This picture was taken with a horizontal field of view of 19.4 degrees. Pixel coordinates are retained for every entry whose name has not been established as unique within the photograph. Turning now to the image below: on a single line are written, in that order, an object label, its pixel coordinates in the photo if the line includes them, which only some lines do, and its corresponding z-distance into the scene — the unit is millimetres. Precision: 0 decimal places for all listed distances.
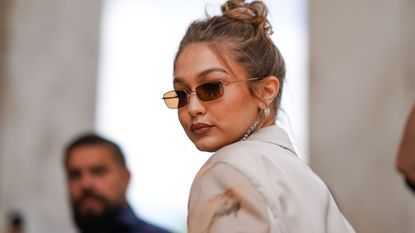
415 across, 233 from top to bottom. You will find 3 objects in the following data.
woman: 2680
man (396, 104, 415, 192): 3268
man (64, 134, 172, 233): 6754
